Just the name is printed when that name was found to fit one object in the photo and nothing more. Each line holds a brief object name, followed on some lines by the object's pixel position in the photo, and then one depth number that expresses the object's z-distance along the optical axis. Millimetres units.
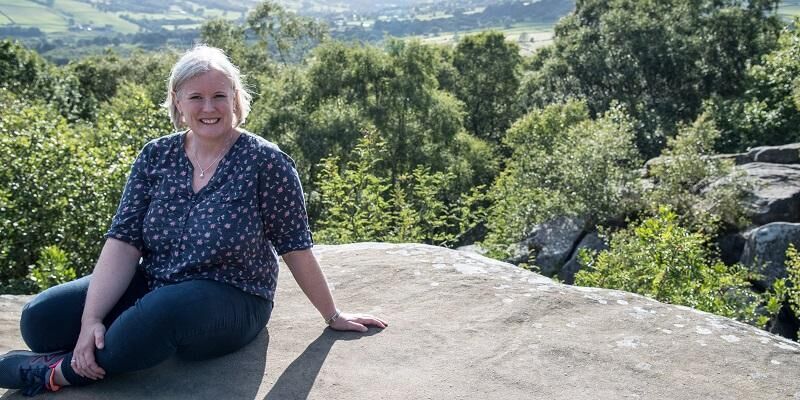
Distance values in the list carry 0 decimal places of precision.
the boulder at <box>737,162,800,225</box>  16531
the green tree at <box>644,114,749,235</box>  16547
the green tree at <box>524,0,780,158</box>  28109
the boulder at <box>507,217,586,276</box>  17297
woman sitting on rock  3660
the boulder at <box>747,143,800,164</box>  19391
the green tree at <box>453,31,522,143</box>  34719
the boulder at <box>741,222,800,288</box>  14570
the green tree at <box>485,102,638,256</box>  17703
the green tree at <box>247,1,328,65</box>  40938
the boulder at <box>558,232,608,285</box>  17000
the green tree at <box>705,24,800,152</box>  23641
